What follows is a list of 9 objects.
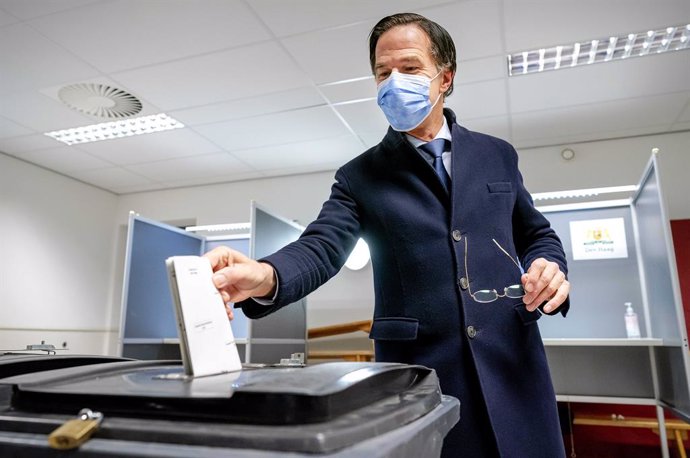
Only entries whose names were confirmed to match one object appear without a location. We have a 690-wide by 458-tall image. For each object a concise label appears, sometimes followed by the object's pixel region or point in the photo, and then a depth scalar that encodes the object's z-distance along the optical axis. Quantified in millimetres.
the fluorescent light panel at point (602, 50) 2678
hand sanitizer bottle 3084
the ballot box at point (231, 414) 349
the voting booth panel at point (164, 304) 3104
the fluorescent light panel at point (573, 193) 3898
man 756
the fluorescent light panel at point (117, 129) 3590
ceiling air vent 3088
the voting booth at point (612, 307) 2809
